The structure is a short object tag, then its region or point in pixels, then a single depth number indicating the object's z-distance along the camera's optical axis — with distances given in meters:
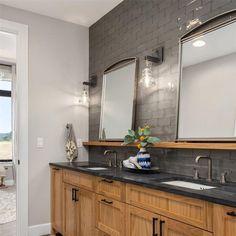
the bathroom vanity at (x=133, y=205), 1.46
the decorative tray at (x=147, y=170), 2.43
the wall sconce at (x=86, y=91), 3.82
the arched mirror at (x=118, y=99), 3.02
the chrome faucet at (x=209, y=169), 2.03
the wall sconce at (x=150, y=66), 2.66
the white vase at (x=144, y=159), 2.49
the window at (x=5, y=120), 6.89
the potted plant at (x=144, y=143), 2.49
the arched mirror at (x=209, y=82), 1.99
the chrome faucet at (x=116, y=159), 3.13
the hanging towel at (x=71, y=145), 3.65
